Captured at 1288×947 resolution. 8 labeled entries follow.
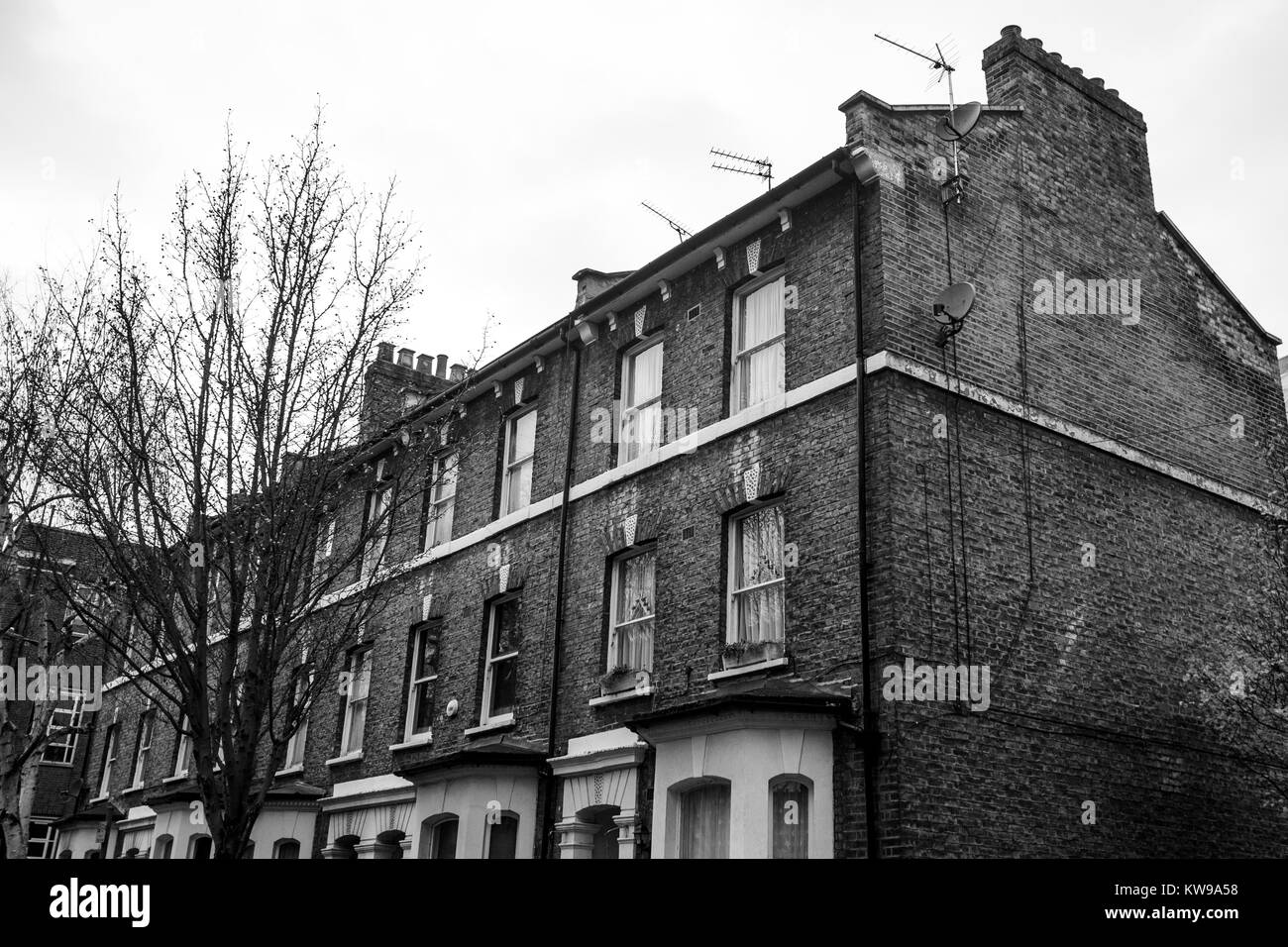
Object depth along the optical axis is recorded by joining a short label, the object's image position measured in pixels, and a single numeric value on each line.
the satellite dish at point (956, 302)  13.47
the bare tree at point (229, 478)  12.62
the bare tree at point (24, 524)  16.69
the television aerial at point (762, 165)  19.16
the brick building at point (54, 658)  19.56
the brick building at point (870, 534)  12.48
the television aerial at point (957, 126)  14.77
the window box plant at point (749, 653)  13.47
